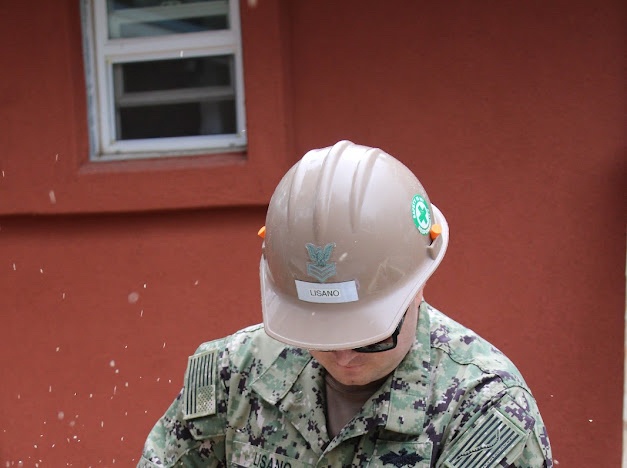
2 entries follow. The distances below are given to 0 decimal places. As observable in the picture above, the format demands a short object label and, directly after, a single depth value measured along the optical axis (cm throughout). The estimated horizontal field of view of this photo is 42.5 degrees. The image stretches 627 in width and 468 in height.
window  347
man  155
